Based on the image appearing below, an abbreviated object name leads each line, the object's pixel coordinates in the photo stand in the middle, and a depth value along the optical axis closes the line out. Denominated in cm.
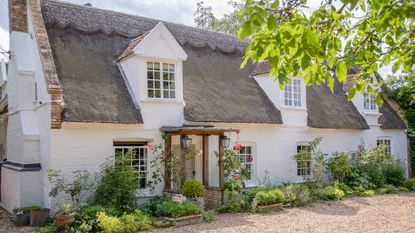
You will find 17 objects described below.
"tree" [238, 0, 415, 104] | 365
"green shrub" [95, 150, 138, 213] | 1163
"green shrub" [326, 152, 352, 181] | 1759
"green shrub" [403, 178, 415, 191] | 1869
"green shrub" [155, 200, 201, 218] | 1145
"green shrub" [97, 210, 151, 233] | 1017
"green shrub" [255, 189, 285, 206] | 1344
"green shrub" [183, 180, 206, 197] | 1291
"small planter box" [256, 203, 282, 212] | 1331
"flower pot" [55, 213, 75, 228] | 1031
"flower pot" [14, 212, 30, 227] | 1138
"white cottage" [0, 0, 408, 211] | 1236
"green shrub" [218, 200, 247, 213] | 1321
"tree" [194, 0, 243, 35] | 3559
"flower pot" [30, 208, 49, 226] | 1131
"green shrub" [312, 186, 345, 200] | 1565
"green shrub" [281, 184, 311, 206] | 1441
